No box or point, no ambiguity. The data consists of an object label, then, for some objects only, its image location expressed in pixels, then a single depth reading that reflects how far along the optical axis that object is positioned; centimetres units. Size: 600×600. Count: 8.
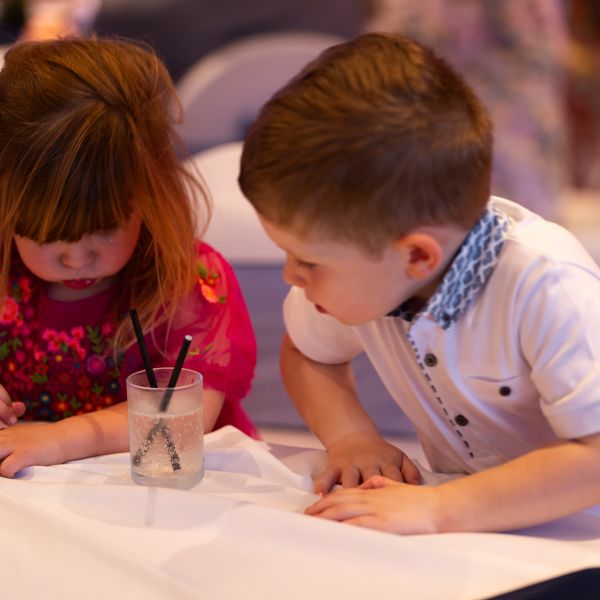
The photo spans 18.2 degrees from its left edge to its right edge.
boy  134
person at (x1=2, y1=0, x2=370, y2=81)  361
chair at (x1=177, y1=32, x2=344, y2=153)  358
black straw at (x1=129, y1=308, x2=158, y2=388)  146
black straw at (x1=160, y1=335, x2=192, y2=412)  144
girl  152
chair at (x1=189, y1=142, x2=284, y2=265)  223
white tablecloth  130
